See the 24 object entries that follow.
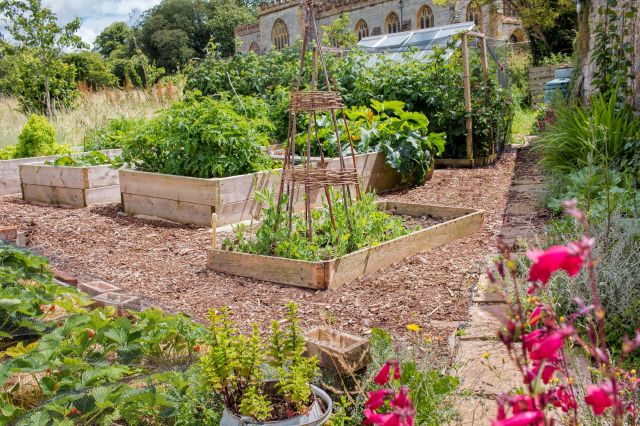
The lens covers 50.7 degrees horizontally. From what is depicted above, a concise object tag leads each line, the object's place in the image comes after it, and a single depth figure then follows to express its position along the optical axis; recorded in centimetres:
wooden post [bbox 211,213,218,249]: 427
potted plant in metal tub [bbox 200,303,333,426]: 189
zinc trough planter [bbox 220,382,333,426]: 186
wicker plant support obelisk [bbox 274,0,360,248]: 427
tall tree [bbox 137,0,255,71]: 5547
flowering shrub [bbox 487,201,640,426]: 76
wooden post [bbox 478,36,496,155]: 961
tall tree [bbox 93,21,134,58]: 5569
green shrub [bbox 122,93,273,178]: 590
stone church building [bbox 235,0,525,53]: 3084
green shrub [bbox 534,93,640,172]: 577
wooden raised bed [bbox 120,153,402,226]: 567
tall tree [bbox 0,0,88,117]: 1295
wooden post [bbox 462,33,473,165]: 910
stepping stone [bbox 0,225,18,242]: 495
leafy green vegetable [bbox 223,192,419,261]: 424
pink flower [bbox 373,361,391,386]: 118
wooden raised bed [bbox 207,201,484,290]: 400
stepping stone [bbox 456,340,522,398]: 235
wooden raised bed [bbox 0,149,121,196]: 788
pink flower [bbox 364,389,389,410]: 108
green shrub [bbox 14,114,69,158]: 830
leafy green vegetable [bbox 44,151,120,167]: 722
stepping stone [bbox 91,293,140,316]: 336
